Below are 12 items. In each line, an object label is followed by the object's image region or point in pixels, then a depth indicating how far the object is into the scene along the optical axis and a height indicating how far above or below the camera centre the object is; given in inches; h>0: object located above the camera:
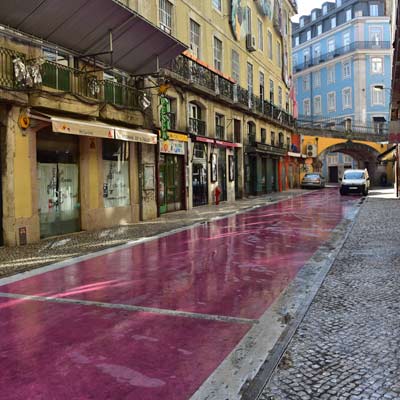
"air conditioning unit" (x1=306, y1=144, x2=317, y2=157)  1646.2 +94.6
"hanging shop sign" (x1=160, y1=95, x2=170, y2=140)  647.1 +90.0
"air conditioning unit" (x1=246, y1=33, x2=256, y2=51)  1070.4 +321.7
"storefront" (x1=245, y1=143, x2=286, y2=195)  1107.9 +24.7
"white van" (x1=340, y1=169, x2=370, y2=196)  1095.6 -20.0
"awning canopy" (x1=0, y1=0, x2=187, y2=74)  418.6 +162.1
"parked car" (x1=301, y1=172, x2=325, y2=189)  1501.0 -17.2
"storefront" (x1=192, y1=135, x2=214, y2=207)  810.8 +15.9
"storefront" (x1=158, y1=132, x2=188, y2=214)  699.4 +10.1
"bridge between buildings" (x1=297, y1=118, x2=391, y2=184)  1663.4 +124.2
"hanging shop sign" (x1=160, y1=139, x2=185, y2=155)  687.7 +51.8
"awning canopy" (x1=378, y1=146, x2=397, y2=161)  1161.7 +47.5
